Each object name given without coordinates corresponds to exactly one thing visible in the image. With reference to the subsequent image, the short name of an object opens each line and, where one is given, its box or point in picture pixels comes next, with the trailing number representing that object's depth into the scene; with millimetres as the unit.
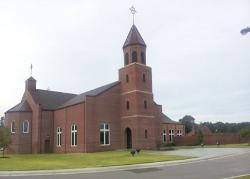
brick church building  46375
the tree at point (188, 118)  145338
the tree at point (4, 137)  42250
